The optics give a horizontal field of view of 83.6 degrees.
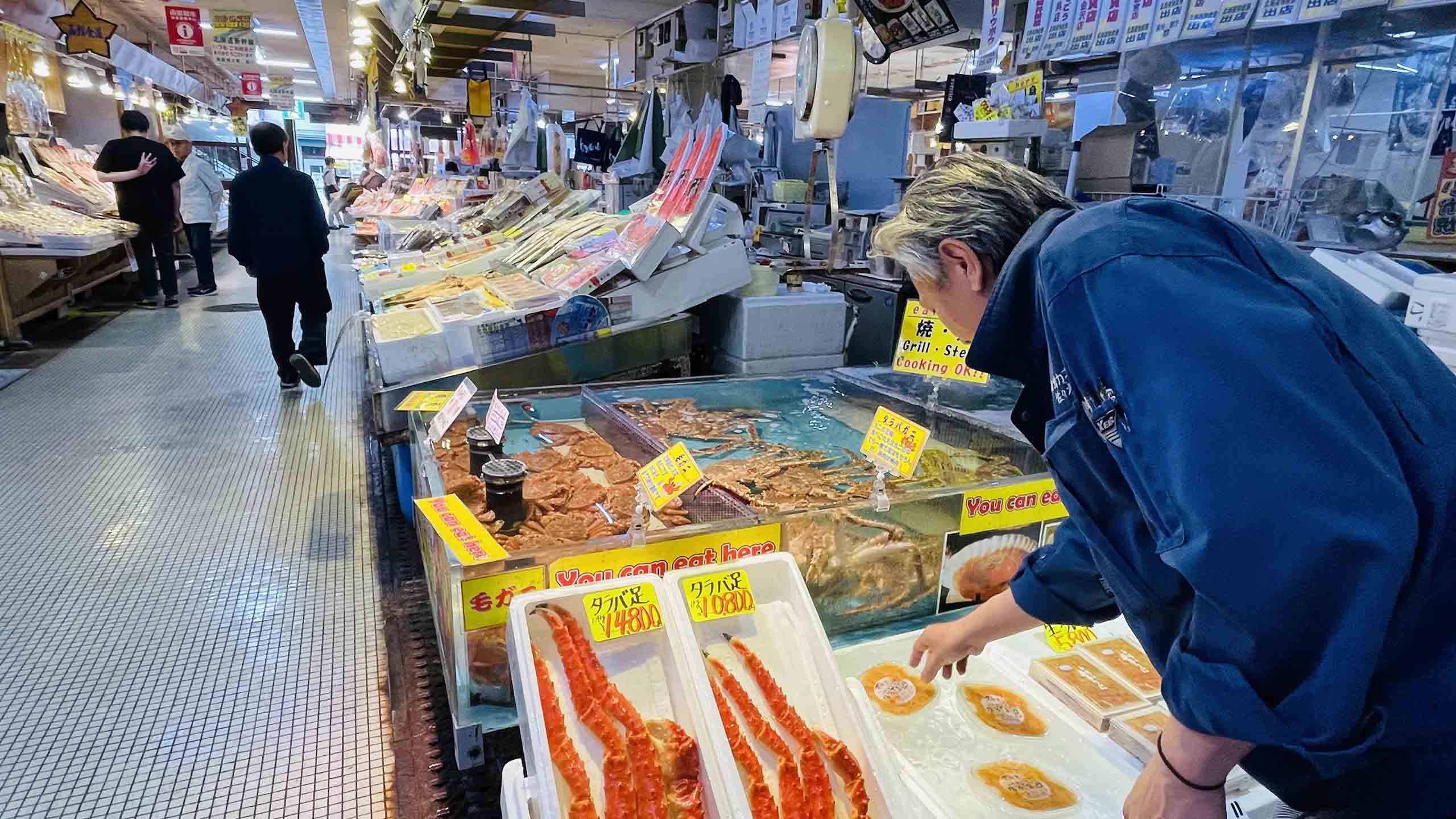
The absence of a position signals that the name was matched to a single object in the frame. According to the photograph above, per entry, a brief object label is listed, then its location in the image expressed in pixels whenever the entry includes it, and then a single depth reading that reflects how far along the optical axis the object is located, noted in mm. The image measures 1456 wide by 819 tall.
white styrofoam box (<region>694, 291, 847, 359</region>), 3770
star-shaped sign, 10594
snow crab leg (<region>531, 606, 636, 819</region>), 1240
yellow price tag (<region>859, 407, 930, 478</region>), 1912
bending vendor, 765
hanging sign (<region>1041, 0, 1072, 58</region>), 5053
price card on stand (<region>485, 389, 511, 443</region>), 2416
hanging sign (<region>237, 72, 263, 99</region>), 19281
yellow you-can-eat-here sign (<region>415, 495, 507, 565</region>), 1606
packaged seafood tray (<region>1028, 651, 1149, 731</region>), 1604
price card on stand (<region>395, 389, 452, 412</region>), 2775
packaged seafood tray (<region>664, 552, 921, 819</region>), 1303
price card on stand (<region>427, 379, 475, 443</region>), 2422
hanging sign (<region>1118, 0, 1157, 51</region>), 4531
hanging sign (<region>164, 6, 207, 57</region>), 11844
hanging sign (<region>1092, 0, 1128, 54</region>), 4730
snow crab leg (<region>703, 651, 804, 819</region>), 1284
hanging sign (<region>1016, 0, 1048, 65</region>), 5199
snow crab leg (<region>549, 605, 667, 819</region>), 1254
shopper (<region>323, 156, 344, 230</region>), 18422
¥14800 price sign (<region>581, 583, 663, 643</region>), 1440
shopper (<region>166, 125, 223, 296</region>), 9656
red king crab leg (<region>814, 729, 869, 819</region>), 1298
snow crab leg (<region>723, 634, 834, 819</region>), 1290
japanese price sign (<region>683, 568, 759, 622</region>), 1506
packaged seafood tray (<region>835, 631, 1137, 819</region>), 1425
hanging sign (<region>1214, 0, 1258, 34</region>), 4094
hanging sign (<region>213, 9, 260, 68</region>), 12219
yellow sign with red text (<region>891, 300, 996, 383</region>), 2596
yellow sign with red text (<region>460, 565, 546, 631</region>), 1612
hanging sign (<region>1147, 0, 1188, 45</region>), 4367
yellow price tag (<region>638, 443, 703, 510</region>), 1719
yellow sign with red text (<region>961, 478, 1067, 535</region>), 2057
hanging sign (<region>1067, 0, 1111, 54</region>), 4887
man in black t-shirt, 8664
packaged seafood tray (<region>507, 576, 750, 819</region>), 1248
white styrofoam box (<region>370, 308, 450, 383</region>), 3271
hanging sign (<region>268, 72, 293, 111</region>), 19641
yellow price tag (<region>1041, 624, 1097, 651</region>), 1877
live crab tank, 1705
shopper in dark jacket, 5281
